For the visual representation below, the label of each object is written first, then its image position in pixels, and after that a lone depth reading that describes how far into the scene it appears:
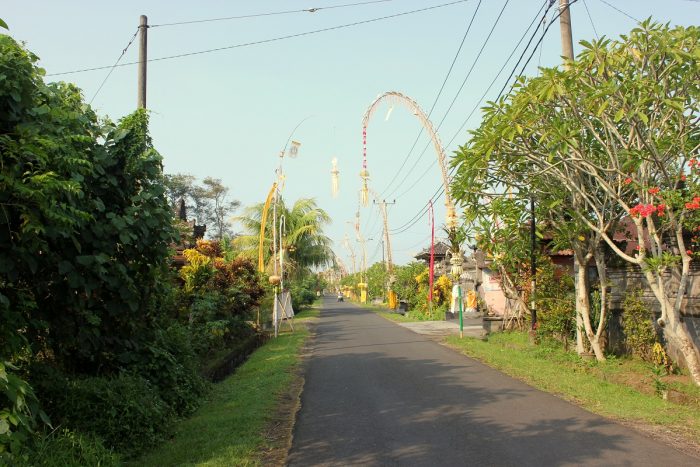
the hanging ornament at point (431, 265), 29.54
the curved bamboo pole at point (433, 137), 21.33
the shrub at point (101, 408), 5.98
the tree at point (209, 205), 57.75
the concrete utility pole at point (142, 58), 12.13
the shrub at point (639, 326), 10.98
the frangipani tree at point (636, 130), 8.38
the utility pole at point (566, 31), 12.01
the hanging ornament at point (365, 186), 25.29
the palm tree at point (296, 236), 35.75
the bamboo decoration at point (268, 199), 20.73
